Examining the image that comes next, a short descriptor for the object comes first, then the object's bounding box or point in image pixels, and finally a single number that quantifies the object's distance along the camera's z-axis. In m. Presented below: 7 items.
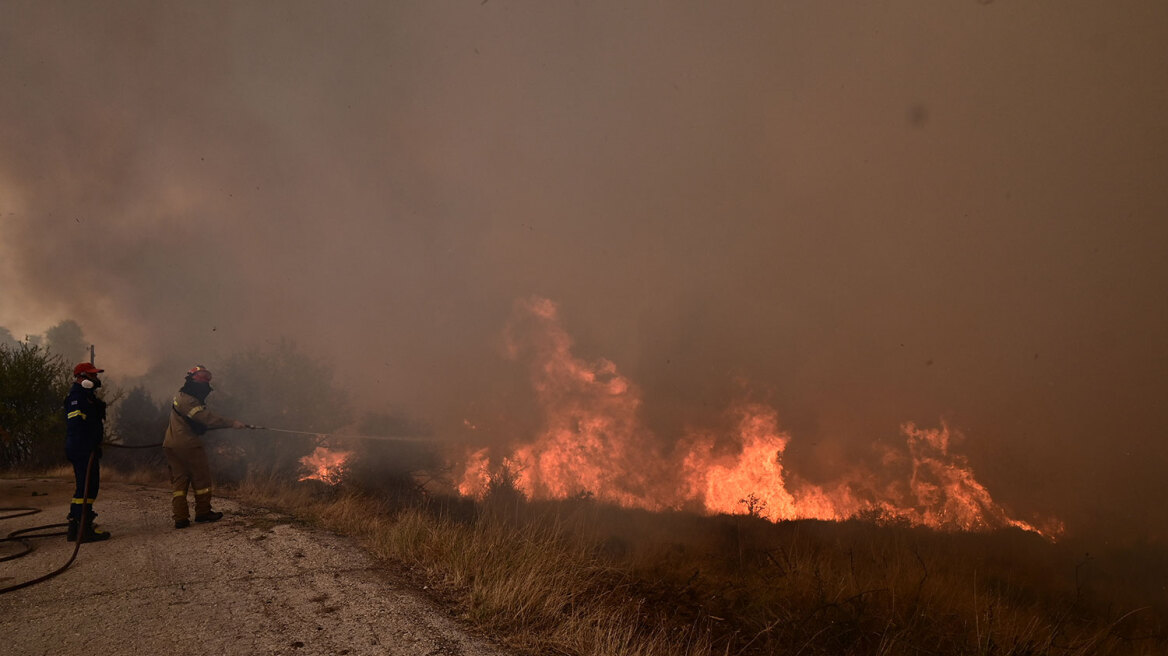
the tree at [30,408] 15.48
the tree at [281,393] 16.58
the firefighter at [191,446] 7.88
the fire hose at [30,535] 5.25
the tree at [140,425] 16.00
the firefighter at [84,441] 6.94
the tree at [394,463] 13.91
